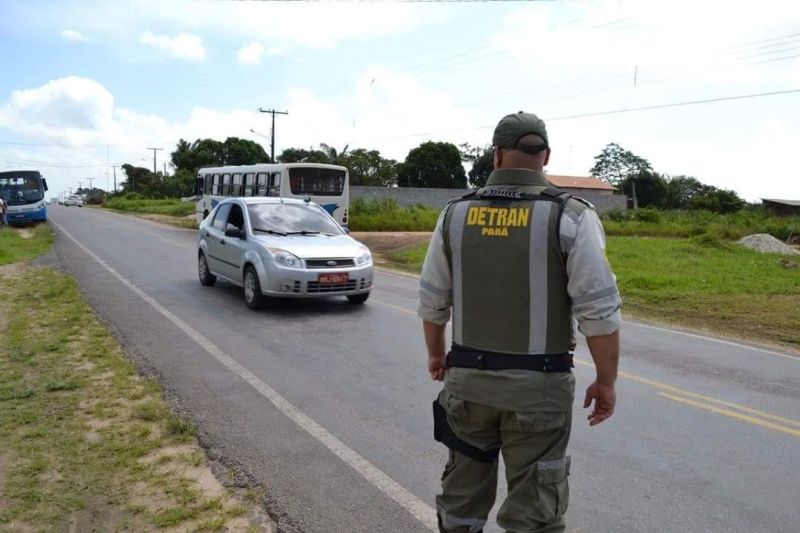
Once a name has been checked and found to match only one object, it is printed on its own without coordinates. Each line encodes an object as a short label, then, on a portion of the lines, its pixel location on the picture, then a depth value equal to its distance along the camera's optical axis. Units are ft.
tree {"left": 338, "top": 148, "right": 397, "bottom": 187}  226.58
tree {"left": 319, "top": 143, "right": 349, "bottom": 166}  226.21
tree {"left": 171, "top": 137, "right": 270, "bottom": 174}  290.15
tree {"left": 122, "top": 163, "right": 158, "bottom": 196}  338.79
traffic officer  8.11
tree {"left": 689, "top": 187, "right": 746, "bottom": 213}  193.67
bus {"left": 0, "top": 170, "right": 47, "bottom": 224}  104.78
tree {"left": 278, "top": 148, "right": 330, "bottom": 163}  229.04
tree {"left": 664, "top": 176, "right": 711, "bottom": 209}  246.06
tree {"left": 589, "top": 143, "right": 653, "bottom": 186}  296.30
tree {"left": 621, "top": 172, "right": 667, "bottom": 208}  241.76
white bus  80.33
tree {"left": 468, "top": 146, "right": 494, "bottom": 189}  239.91
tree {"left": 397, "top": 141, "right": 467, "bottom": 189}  239.91
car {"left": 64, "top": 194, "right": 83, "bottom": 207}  288.30
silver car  31.65
